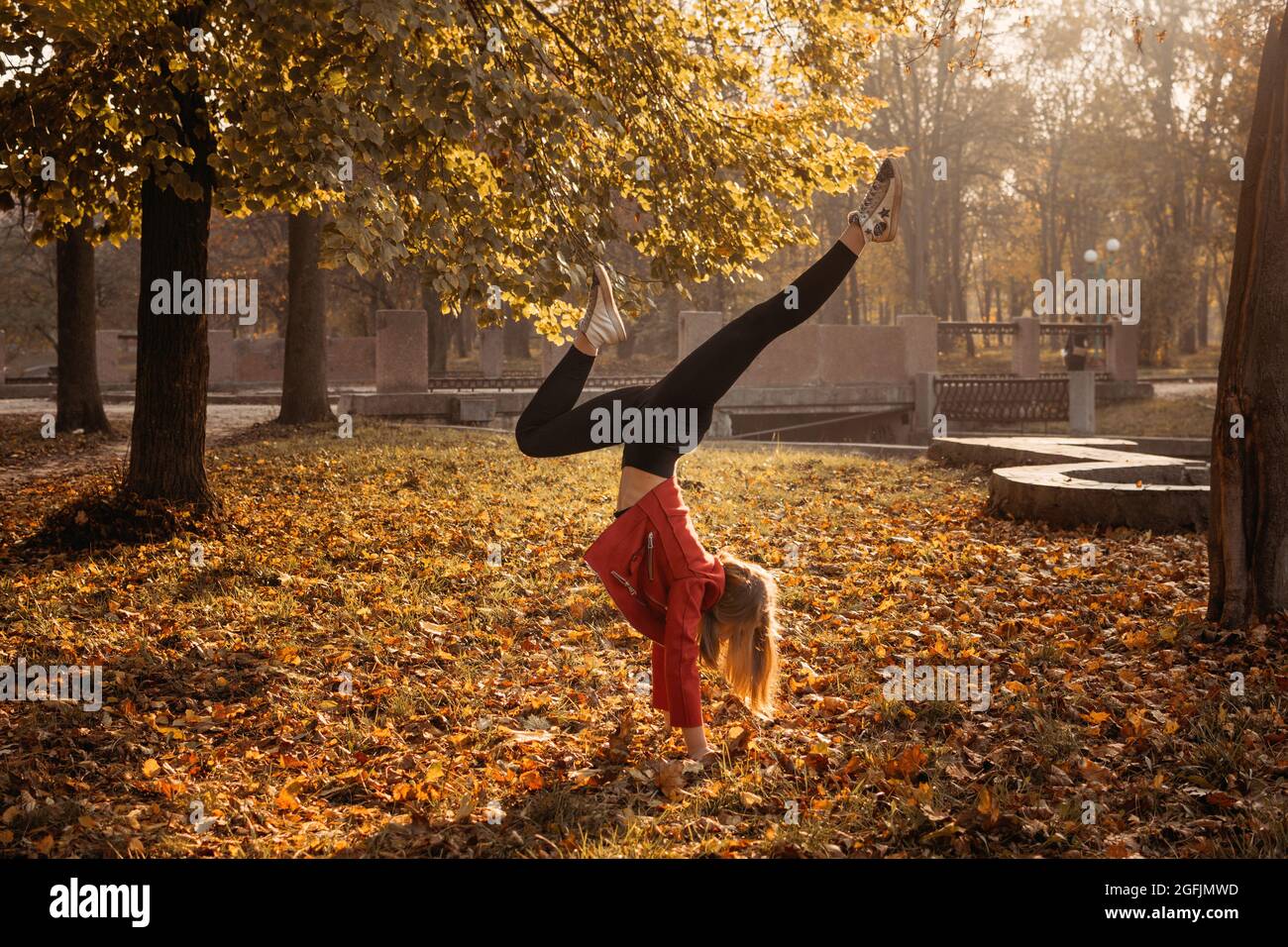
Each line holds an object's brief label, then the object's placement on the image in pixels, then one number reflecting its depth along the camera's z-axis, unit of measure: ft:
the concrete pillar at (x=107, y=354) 106.63
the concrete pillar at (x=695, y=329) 82.69
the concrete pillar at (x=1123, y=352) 99.96
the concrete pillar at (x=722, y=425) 73.07
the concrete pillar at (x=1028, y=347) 101.45
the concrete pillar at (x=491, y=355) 116.47
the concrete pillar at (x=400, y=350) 69.97
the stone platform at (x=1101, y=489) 29.71
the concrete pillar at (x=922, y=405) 88.58
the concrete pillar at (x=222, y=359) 109.81
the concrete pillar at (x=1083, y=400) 88.53
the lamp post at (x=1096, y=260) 101.35
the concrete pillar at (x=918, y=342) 90.17
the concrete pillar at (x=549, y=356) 88.74
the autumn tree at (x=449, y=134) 21.70
